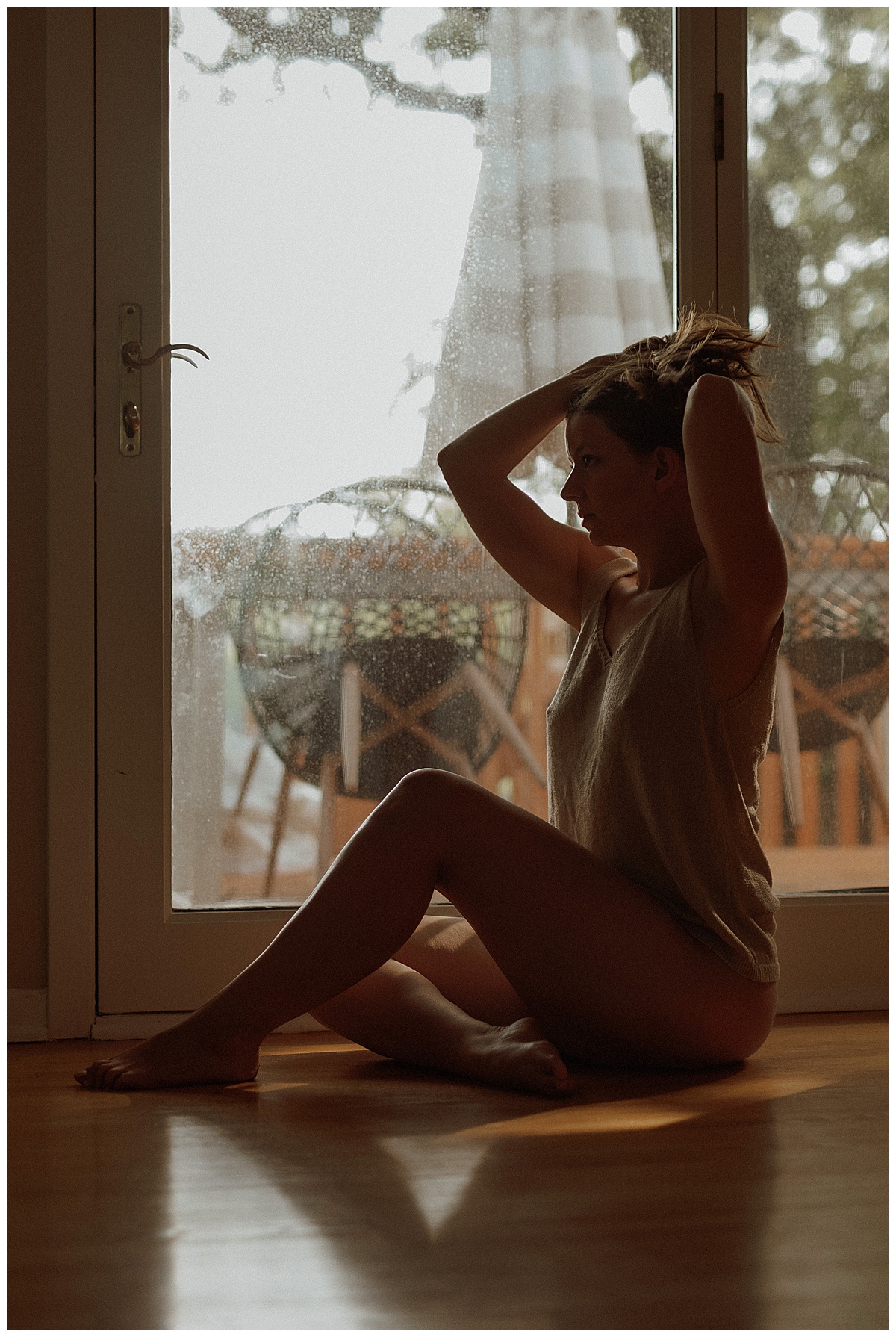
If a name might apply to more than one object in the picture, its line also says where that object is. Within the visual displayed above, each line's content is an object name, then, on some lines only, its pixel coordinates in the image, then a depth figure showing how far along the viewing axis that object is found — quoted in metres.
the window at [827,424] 2.18
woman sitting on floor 1.47
